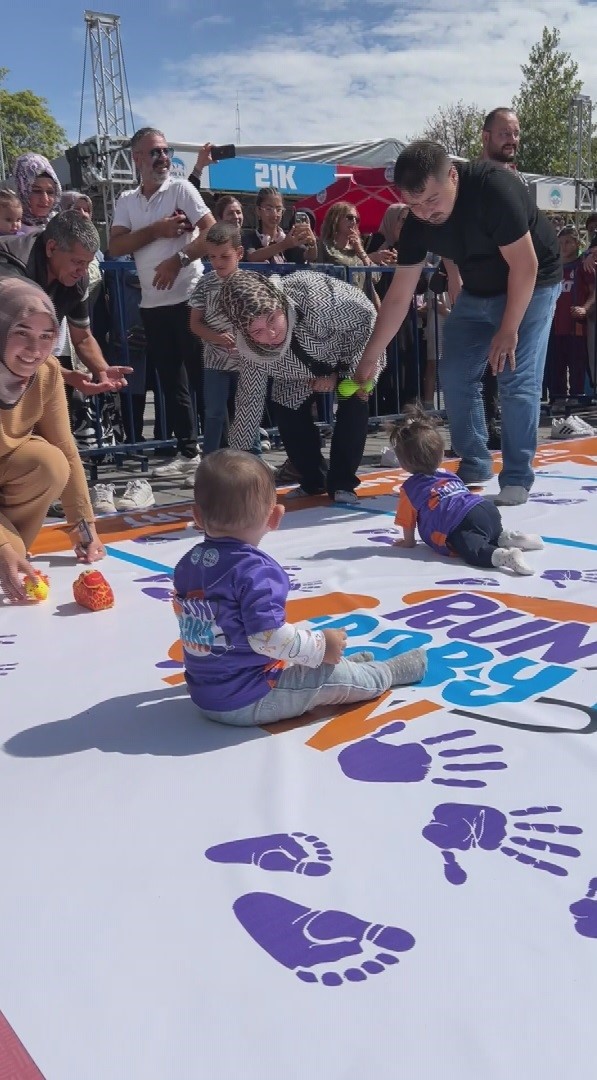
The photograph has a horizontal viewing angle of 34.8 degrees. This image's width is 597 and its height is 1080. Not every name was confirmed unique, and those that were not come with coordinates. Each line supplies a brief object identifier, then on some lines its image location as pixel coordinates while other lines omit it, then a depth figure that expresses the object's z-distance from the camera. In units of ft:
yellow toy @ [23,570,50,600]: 10.33
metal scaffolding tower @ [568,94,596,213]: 60.23
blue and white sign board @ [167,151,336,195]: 39.63
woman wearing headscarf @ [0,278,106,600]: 9.89
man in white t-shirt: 17.22
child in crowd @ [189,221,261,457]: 15.07
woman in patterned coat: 12.68
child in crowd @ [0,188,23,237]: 16.61
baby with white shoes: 10.98
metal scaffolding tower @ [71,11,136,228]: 45.75
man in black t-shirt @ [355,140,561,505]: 12.87
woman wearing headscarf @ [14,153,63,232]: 16.47
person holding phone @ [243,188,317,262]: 20.21
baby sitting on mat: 6.42
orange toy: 10.03
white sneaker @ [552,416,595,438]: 21.94
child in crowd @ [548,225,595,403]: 27.45
